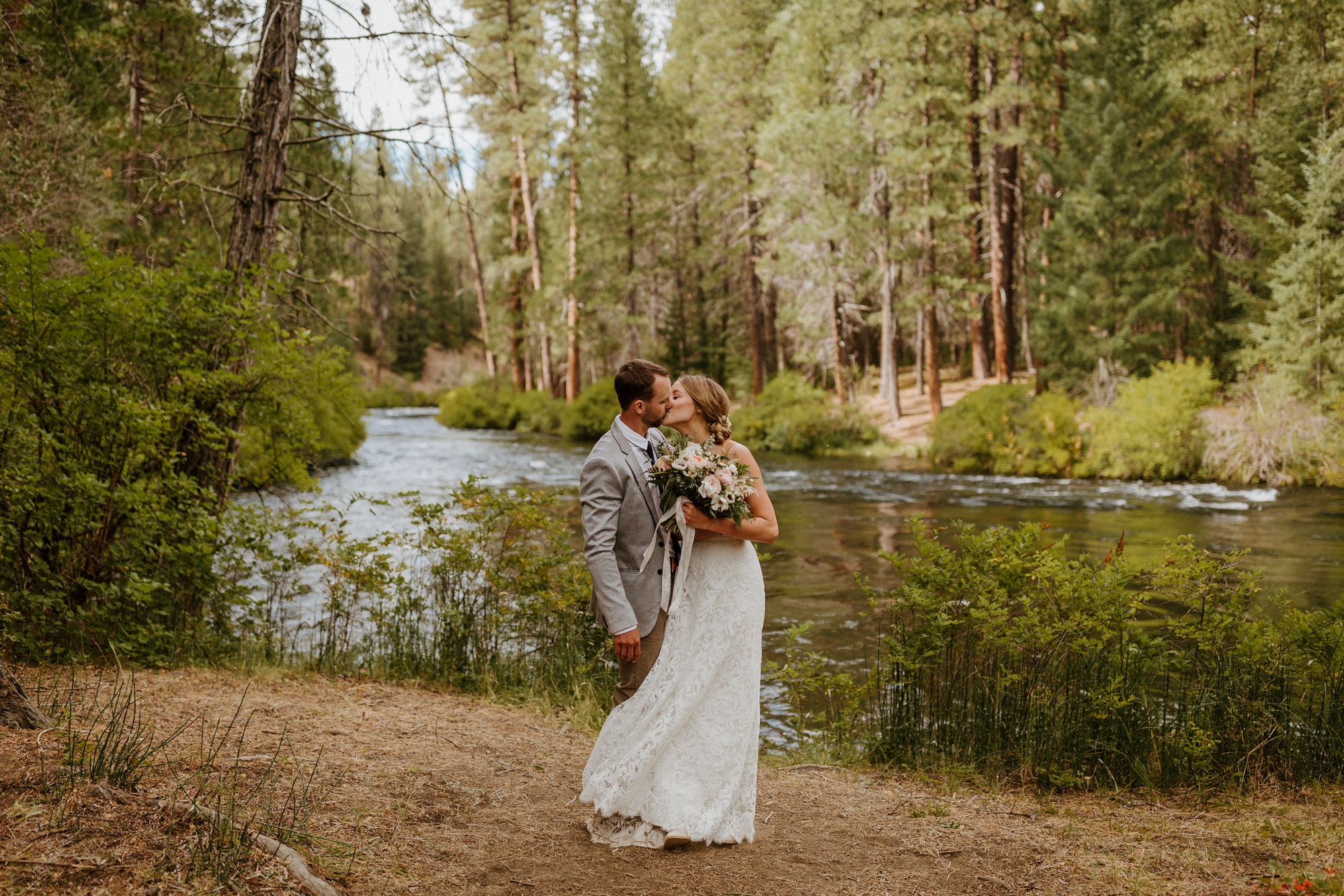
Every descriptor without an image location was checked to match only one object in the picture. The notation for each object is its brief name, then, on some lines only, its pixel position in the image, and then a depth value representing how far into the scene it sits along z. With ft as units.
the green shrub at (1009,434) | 72.13
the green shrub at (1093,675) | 16.98
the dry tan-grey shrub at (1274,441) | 60.06
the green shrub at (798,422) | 92.53
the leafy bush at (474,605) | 22.77
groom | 13.14
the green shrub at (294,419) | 22.53
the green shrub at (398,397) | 192.24
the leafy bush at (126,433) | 19.08
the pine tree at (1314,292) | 64.90
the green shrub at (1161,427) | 65.46
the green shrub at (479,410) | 134.31
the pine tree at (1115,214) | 76.33
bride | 13.21
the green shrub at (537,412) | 123.75
